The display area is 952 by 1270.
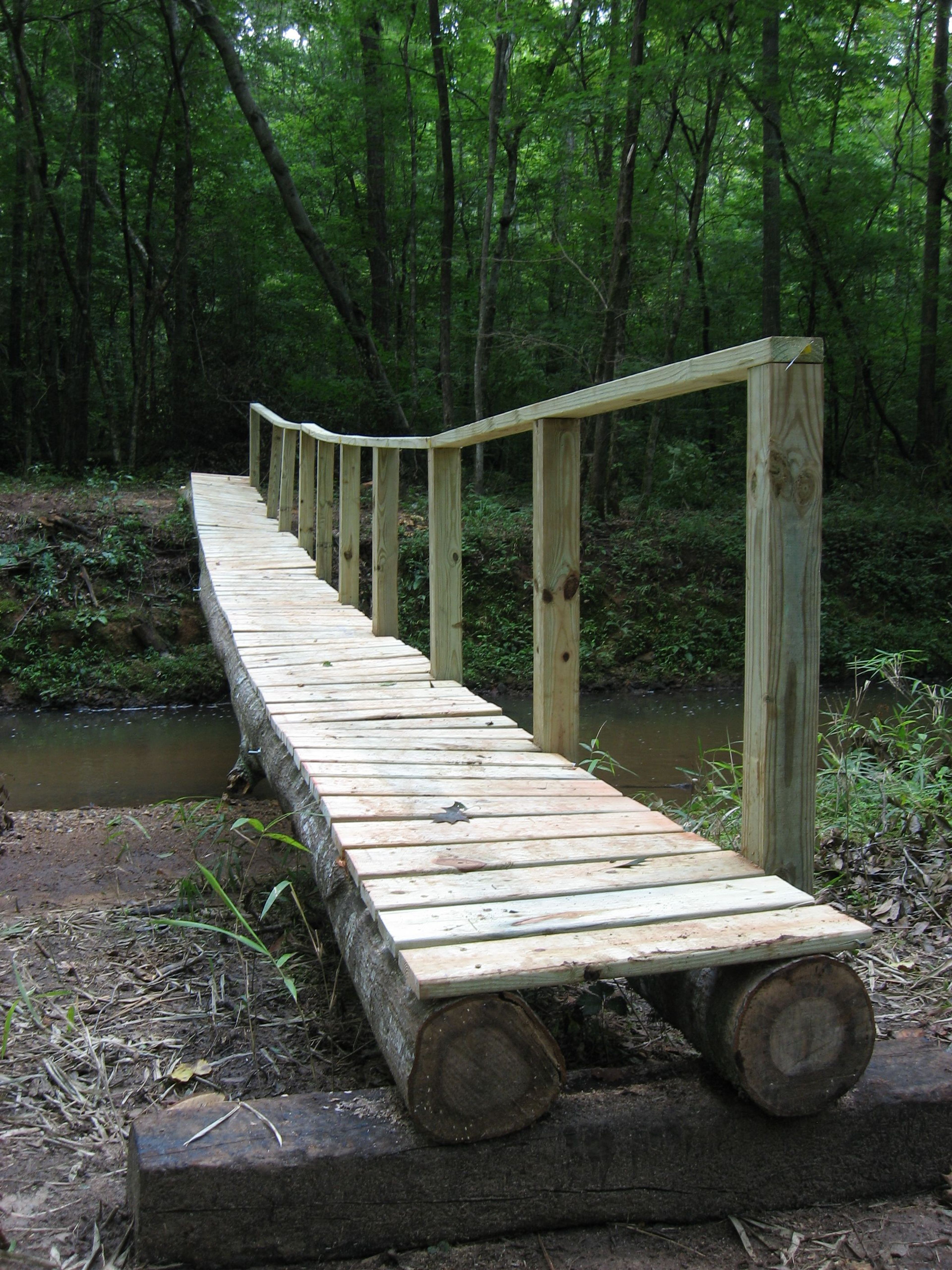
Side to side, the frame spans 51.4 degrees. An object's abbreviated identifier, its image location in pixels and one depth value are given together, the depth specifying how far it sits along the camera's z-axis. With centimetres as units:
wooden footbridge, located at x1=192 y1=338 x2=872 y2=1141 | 165
